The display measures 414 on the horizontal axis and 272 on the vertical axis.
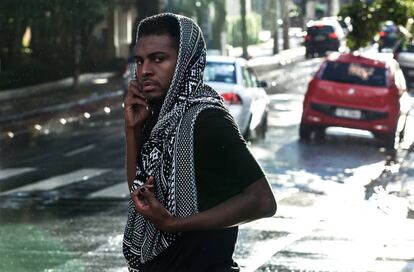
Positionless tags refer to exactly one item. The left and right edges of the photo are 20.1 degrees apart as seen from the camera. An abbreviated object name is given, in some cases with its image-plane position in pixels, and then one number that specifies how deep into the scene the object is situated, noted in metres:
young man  3.56
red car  20.14
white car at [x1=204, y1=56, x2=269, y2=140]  18.89
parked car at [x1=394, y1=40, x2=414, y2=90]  36.59
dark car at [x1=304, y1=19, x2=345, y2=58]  53.50
